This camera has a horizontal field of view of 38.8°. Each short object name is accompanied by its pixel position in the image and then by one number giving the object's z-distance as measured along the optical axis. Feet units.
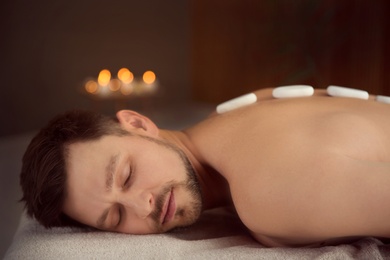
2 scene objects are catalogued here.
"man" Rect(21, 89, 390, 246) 3.05
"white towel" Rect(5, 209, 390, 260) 3.19
